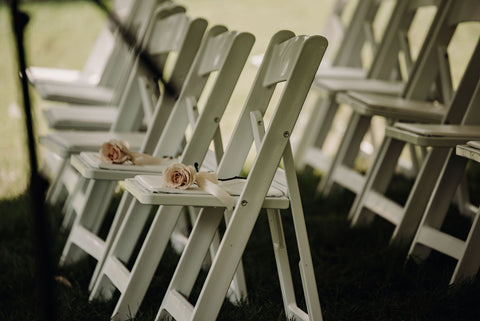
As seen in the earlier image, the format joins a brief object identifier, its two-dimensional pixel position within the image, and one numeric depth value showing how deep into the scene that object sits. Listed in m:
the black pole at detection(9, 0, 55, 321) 1.71
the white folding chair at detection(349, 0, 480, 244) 5.78
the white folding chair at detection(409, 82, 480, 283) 4.89
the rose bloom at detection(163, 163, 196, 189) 3.81
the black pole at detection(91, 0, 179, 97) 1.80
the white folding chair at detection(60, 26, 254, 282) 4.53
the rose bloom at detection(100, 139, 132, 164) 4.63
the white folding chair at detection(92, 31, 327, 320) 3.82
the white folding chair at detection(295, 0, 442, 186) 7.18
